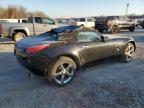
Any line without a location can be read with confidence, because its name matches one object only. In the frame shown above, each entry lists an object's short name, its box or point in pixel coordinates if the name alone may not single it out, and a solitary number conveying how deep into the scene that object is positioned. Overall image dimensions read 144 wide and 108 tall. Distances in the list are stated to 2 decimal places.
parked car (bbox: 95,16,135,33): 9.97
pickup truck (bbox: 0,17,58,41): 6.15
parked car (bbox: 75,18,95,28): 12.66
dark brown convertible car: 2.44
